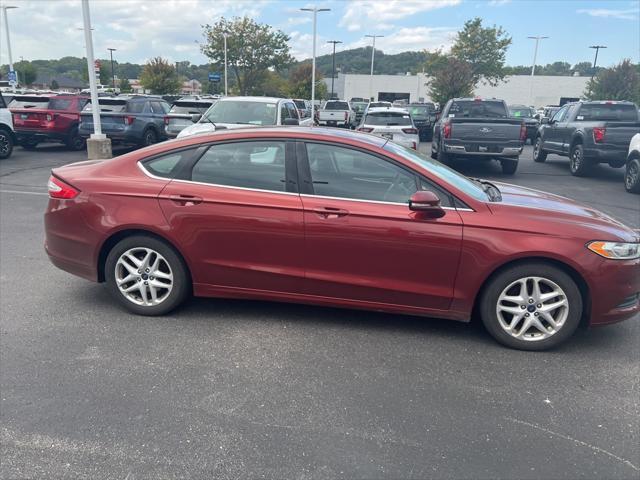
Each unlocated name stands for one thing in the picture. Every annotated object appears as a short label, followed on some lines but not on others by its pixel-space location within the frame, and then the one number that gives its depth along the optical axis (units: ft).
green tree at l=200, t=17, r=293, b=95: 146.82
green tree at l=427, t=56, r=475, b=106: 116.06
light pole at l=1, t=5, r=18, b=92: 106.24
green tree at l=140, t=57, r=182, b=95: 149.59
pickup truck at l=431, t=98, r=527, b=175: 39.81
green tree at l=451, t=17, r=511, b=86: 153.38
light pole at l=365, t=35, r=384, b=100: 234.83
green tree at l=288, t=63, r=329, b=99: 171.12
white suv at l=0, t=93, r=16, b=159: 44.06
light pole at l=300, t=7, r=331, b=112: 119.19
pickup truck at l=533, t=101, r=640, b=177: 39.55
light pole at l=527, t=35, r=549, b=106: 212.21
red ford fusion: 12.41
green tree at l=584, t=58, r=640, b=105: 118.01
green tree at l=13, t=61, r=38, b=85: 192.44
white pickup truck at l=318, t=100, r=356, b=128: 91.61
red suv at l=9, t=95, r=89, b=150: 51.83
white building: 222.07
